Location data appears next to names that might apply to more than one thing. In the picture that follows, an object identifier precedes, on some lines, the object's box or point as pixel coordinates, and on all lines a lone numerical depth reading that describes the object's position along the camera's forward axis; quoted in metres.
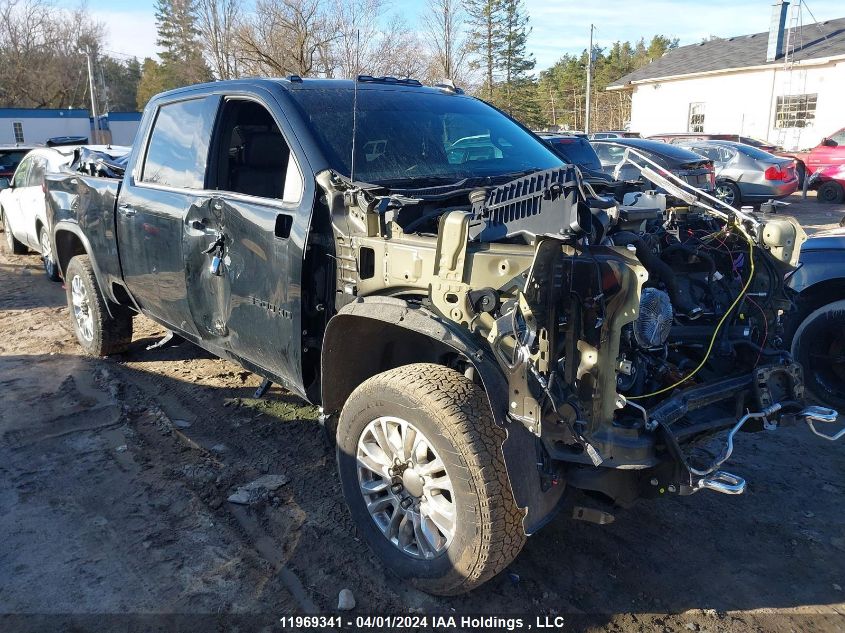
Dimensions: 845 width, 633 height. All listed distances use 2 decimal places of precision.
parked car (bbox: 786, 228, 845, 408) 4.60
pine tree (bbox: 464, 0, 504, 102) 36.12
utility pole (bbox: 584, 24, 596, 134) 28.83
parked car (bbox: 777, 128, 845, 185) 16.81
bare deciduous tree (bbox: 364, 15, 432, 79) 19.67
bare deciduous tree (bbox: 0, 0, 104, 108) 45.94
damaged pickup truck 2.54
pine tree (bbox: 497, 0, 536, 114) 37.25
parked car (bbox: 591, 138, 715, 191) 11.48
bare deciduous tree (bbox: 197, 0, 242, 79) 22.52
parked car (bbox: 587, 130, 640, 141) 18.16
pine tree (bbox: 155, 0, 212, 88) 27.03
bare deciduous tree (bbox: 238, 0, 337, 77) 19.61
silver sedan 15.21
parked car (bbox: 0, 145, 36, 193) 13.32
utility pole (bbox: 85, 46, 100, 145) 40.07
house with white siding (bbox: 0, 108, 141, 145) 35.81
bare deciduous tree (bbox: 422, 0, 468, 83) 19.18
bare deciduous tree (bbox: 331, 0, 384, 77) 17.95
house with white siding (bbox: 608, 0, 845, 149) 25.02
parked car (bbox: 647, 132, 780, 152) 19.20
